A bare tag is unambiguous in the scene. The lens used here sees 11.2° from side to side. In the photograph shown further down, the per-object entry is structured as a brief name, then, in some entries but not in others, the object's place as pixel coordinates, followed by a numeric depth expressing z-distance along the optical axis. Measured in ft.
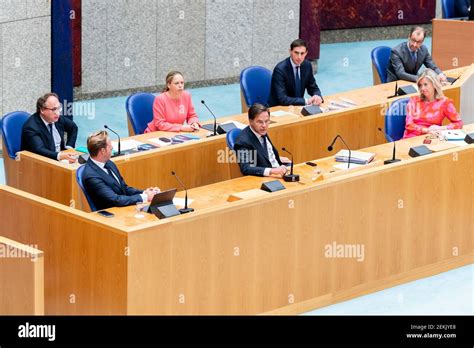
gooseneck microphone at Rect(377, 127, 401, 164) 58.20
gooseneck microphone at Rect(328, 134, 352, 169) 57.99
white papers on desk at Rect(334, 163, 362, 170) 58.35
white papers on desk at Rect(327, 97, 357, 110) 70.40
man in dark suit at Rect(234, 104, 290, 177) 59.22
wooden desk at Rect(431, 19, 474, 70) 88.97
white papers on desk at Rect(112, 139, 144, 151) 62.33
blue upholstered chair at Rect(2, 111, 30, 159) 62.98
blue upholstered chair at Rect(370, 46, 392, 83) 80.50
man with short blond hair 53.07
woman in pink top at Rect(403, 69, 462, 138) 67.11
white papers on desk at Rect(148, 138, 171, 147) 63.38
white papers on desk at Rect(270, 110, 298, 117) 68.85
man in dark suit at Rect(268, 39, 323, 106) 72.34
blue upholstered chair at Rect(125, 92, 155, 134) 68.11
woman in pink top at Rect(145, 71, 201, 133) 66.51
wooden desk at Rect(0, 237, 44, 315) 43.94
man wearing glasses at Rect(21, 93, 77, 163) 61.34
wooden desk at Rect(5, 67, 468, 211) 59.19
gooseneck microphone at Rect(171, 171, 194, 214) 50.86
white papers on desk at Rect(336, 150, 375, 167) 59.39
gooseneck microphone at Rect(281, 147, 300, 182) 56.41
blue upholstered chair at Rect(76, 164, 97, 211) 53.97
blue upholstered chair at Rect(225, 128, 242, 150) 61.68
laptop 49.88
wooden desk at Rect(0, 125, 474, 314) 48.09
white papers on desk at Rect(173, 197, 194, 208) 52.57
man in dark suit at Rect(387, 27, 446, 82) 78.41
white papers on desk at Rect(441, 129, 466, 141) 63.48
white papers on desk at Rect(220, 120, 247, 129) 65.79
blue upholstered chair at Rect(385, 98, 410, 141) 67.81
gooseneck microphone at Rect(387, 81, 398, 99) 73.33
